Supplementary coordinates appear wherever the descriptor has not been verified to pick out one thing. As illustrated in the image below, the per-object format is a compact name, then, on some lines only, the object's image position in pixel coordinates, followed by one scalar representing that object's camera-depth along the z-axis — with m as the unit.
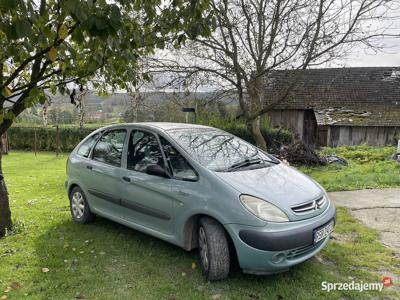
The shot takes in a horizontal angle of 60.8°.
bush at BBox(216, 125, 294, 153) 15.52
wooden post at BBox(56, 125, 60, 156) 19.33
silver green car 3.30
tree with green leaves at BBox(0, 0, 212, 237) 2.60
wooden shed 21.14
